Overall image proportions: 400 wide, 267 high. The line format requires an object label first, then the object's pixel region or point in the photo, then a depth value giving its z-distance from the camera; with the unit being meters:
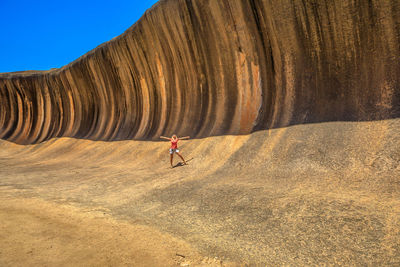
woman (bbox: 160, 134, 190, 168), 7.51
